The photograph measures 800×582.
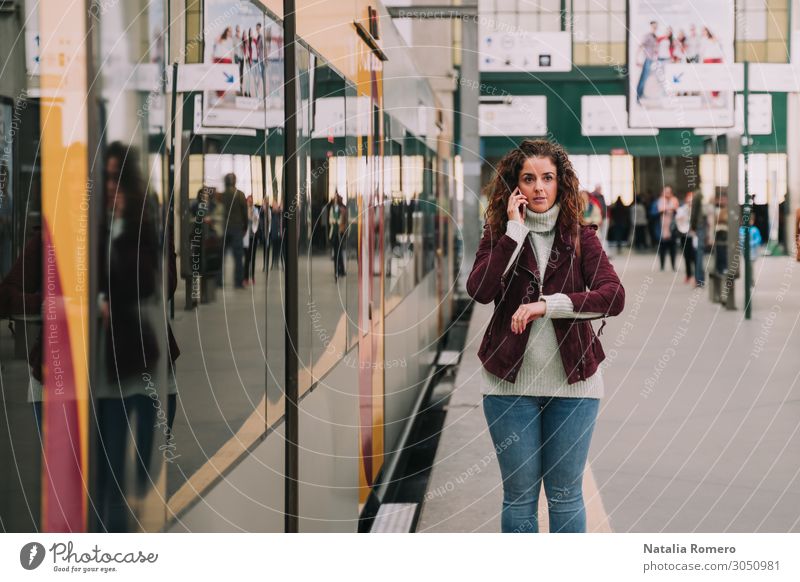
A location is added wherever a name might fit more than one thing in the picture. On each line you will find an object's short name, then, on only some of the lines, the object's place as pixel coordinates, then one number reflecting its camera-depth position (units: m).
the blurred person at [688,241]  21.10
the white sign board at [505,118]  19.23
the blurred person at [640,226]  31.16
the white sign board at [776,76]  16.66
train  1.92
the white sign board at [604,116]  27.02
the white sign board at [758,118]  22.05
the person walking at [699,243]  20.33
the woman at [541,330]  3.33
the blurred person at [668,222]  22.86
